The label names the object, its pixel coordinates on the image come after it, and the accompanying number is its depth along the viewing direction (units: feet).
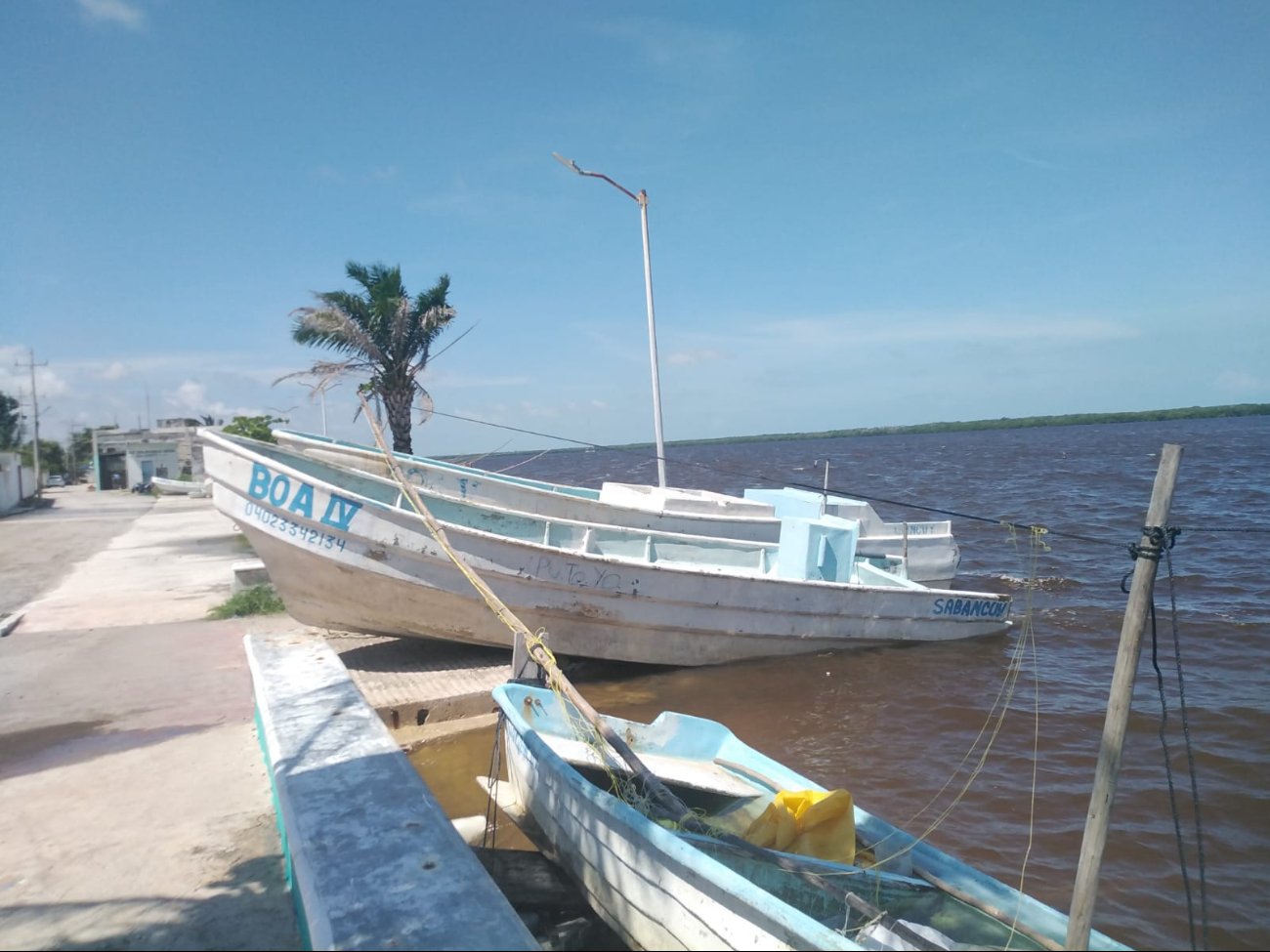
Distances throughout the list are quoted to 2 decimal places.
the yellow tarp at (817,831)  14.71
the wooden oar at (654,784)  12.42
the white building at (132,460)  155.33
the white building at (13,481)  102.06
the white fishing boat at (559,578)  25.99
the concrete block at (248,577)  38.78
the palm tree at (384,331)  45.80
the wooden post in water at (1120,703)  10.88
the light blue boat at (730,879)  11.48
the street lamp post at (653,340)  42.09
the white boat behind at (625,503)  36.32
